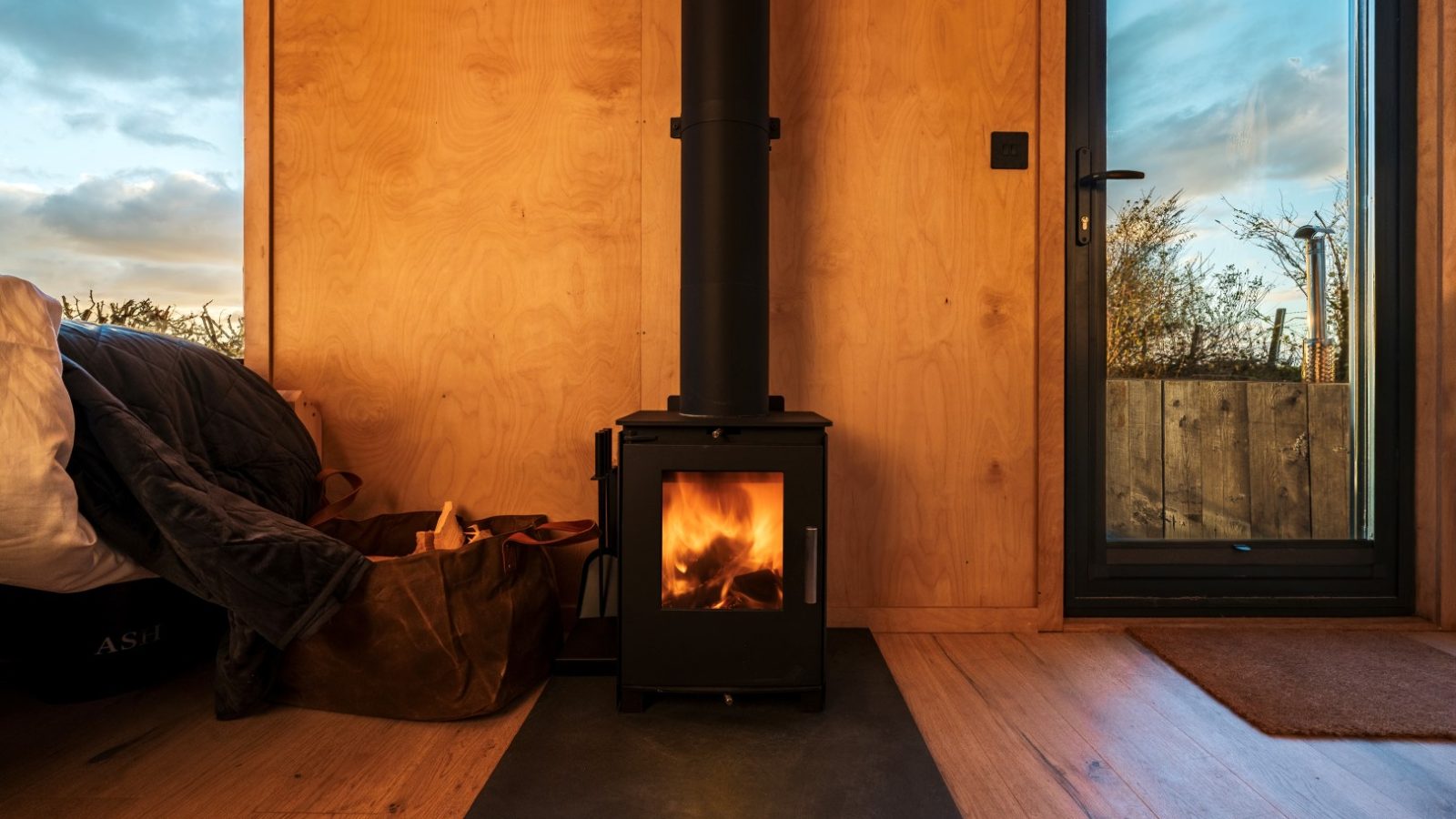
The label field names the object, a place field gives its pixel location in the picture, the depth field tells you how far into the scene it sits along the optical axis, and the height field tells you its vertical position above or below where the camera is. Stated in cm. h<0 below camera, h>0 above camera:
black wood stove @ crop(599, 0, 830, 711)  131 -19
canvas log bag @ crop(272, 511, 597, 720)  126 -45
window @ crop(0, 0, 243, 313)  196 +77
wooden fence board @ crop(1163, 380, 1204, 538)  193 -14
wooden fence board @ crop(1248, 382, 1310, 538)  195 -14
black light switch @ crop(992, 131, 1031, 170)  178 +70
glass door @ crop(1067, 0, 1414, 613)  188 +31
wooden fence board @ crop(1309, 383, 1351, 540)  196 -13
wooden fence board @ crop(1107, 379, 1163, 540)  192 -14
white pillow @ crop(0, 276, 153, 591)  98 -7
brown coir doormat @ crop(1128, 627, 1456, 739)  130 -59
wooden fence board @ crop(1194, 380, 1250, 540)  195 -10
